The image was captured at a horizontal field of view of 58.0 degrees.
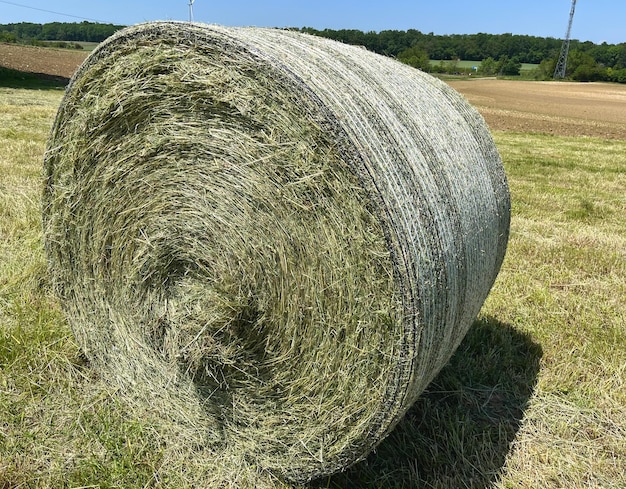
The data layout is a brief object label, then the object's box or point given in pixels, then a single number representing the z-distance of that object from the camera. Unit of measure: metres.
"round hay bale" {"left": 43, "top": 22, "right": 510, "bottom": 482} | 2.07
